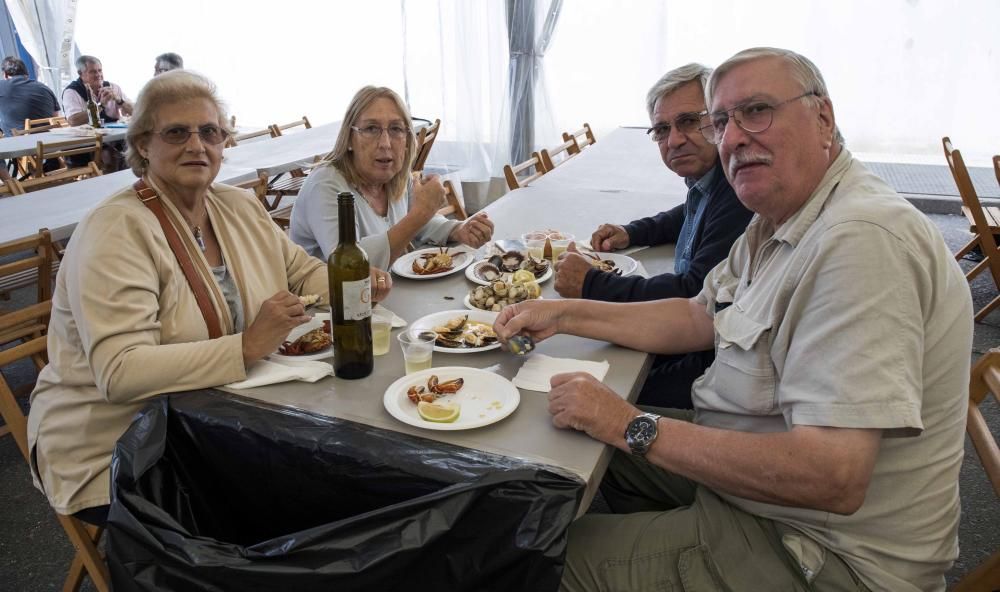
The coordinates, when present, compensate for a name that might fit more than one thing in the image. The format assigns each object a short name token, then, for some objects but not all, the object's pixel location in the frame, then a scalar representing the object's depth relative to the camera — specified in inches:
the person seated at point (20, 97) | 254.8
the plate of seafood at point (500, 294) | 73.5
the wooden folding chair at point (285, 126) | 215.9
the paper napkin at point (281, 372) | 56.6
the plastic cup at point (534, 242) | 88.3
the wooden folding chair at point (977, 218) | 136.3
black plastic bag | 39.9
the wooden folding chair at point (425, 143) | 184.9
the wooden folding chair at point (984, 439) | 48.0
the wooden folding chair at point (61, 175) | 156.1
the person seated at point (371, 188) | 89.4
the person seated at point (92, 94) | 238.7
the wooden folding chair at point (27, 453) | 59.6
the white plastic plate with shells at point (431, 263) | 85.0
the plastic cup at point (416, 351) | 57.7
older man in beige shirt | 42.0
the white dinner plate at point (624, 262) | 86.4
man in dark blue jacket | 74.1
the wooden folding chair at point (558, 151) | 148.9
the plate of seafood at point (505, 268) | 82.3
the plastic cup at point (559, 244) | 89.4
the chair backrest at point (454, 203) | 122.9
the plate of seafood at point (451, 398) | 50.7
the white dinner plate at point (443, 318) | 69.4
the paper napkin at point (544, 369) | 56.8
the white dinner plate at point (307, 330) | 61.2
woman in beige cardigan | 55.6
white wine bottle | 54.7
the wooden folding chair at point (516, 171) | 130.6
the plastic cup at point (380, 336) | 63.5
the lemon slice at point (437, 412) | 50.6
